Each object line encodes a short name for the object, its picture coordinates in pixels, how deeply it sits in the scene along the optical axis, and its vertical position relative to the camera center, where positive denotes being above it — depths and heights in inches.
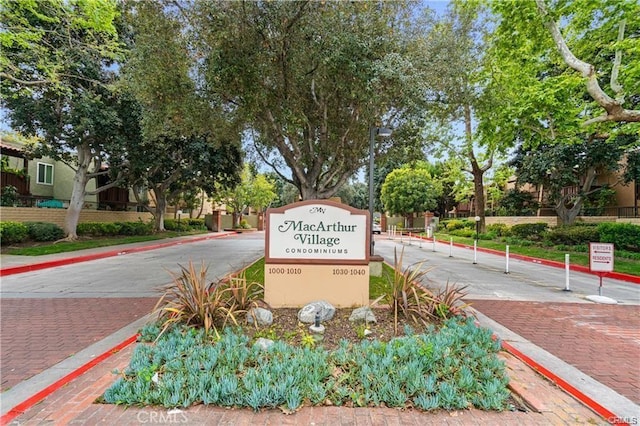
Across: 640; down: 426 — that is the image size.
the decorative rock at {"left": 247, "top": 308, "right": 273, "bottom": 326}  192.5 -60.3
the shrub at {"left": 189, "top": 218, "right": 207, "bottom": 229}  1340.3 -44.9
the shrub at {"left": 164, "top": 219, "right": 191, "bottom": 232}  1159.4 -47.7
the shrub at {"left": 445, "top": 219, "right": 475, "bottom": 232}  1198.8 -31.1
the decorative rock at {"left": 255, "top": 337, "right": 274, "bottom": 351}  156.7 -62.1
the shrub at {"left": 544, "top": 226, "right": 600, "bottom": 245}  651.3 -34.8
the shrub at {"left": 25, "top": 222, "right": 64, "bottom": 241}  621.0 -40.4
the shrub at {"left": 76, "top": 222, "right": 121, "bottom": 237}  756.6 -42.2
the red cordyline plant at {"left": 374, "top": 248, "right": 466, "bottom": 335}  202.2 -54.9
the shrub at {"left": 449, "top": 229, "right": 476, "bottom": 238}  1058.8 -55.2
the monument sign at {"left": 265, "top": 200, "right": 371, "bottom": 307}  224.1 -30.2
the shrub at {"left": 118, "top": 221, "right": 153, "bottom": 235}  883.4 -45.7
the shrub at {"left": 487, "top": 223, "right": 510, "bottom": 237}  943.8 -37.1
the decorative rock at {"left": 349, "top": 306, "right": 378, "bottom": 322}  198.7 -60.2
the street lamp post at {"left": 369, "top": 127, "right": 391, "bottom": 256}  331.9 +69.8
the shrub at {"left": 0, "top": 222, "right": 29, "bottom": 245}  559.2 -39.1
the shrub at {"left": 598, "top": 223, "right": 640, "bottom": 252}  586.2 -30.2
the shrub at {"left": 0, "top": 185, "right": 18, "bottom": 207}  665.9 +27.0
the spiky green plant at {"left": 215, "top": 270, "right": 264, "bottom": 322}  199.8 -55.0
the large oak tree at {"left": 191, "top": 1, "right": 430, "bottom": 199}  293.3 +143.8
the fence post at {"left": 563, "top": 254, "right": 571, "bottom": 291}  338.9 -63.4
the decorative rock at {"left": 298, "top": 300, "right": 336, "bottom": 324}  199.3 -59.1
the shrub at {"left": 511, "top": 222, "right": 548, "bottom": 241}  831.1 -33.9
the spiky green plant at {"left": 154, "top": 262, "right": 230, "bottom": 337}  180.7 -52.6
